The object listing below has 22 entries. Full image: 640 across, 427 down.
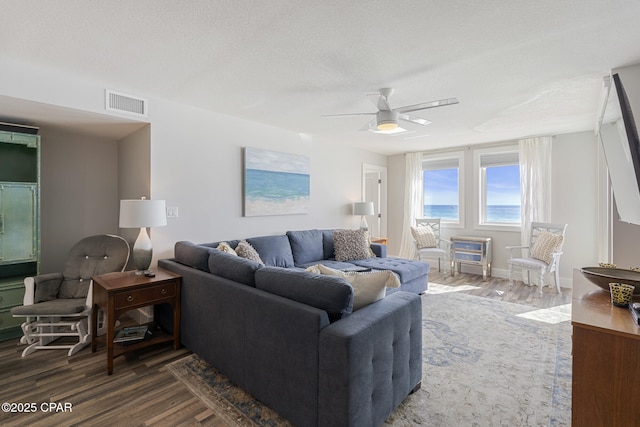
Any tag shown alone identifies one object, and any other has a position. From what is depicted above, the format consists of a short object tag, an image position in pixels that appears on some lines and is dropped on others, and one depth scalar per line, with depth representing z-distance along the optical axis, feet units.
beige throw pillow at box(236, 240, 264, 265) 10.66
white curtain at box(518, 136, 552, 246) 15.89
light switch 10.75
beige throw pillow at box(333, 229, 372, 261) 14.46
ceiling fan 9.36
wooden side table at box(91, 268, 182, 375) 7.59
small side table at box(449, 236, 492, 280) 17.24
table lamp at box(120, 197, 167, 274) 8.52
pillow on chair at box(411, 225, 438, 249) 18.06
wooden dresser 3.90
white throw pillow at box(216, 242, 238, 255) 10.14
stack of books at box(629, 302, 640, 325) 4.18
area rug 6.02
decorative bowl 5.10
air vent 9.38
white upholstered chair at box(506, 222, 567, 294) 13.97
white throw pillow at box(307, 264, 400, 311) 6.05
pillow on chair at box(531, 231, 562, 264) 13.98
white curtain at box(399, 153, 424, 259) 20.51
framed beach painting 13.07
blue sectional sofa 4.88
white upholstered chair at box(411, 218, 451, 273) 17.72
